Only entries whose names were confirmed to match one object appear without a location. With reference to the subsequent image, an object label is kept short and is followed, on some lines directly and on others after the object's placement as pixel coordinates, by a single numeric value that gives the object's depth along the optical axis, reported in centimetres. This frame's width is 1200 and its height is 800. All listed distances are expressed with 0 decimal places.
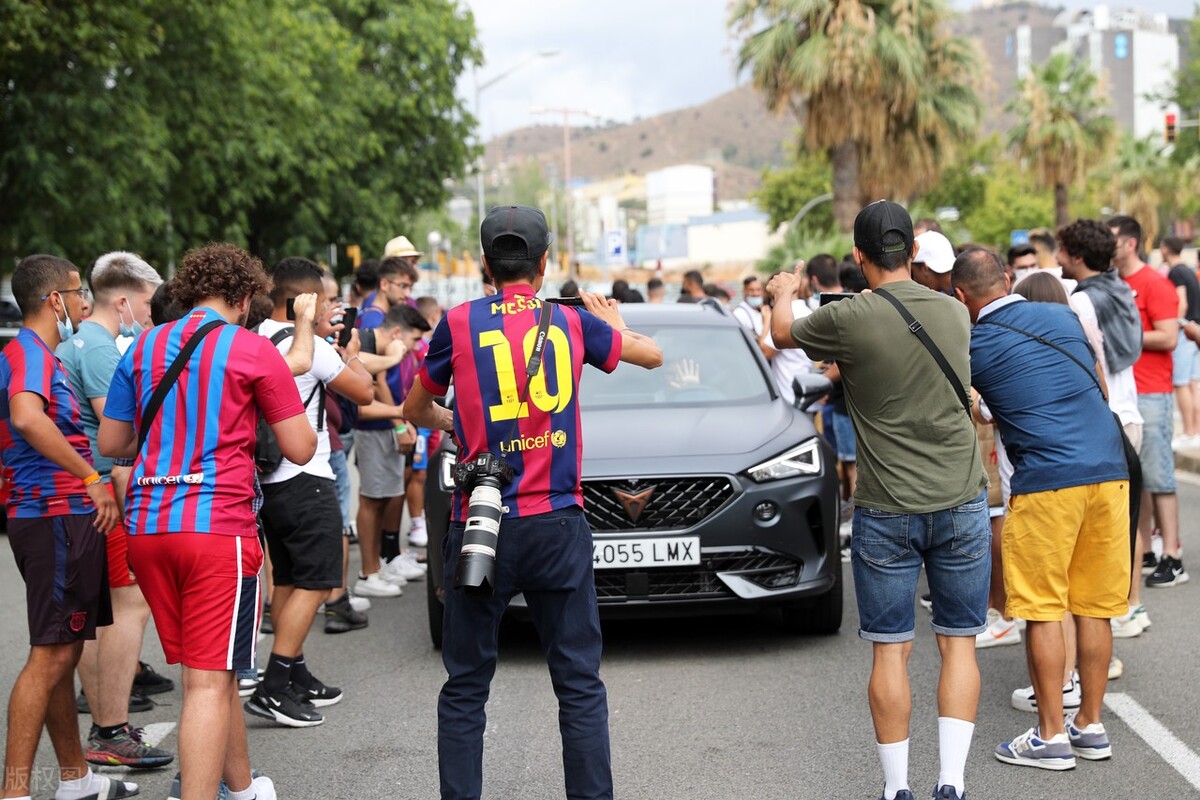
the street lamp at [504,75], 5063
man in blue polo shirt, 513
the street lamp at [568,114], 6275
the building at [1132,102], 3119
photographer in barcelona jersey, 417
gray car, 660
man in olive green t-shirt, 459
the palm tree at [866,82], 2833
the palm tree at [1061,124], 4909
